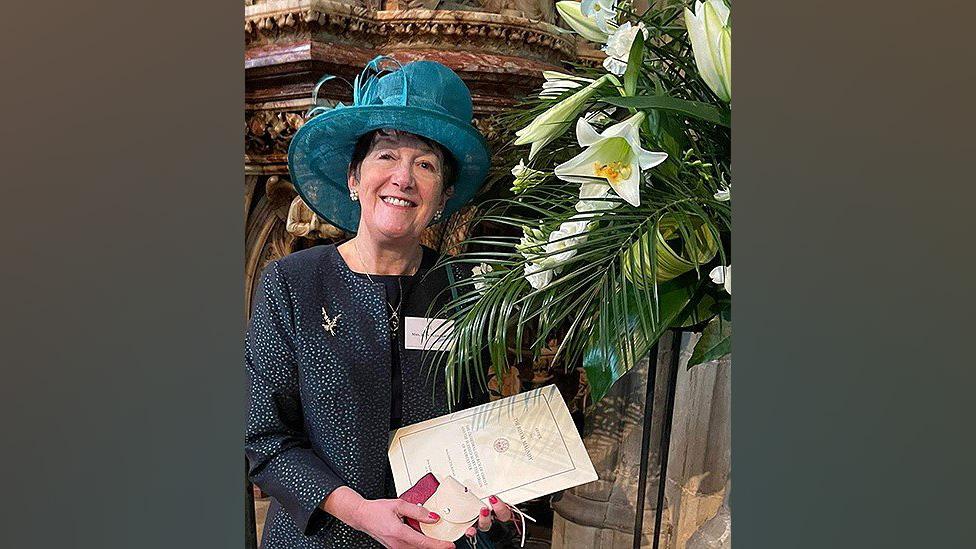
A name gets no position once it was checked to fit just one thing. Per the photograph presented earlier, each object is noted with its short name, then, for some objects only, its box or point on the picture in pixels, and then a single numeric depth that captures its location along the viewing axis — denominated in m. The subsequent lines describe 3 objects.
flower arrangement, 1.28
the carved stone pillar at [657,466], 1.38
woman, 1.34
